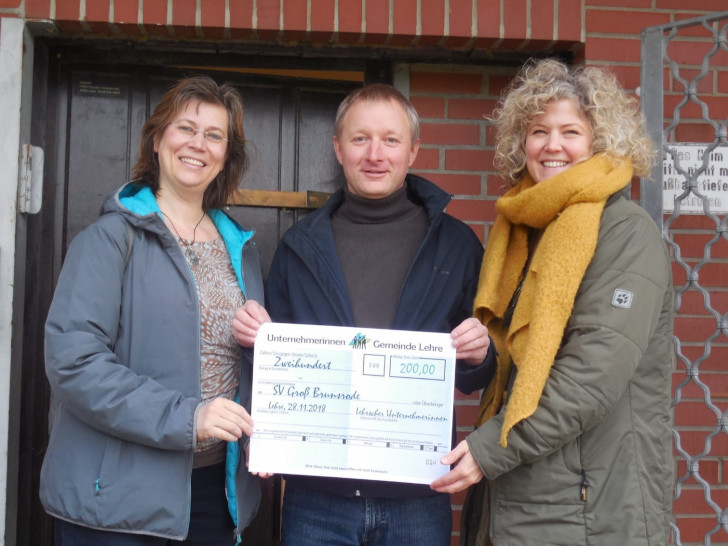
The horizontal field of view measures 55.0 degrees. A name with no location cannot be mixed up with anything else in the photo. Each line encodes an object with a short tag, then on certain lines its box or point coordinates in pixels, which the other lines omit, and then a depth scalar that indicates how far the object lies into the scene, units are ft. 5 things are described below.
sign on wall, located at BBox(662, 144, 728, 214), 8.73
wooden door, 9.09
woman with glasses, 5.95
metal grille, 8.79
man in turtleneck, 6.73
